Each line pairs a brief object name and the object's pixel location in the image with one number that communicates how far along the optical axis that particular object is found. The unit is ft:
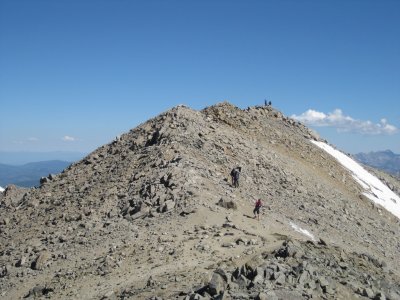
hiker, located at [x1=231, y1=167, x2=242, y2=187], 103.86
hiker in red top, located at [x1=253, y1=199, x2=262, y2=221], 89.18
